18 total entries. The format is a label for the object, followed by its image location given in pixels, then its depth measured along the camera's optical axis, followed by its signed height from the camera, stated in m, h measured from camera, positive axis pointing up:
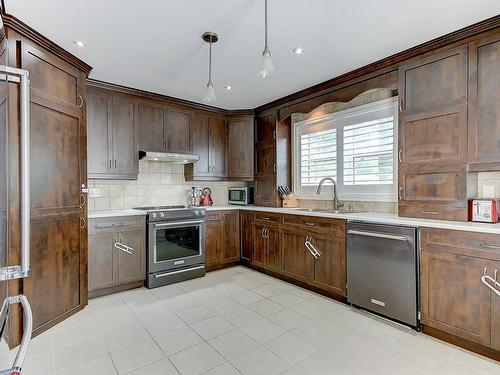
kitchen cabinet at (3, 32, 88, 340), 2.15 +0.02
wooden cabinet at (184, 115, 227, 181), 4.33 +0.57
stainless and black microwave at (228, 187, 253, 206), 4.63 -0.18
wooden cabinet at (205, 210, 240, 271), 4.11 -0.80
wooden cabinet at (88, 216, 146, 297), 3.07 -0.78
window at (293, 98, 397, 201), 3.21 +0.42
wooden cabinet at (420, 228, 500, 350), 2.00 -0.77
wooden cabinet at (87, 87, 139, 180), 3.37 +0.62
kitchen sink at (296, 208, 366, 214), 3.52 -0.33
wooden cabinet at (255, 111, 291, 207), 4.29 +0.42
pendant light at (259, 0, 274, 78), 1.86 +0.80
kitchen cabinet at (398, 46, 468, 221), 2.36 +0.43
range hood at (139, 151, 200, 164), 3.69 +0.38
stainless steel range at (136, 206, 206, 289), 3.47 -0.78
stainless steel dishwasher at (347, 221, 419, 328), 2.39 -0.78
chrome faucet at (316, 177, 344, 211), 3.59 -0.17
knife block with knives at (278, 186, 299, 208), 4.25 -0.18
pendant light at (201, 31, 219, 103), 2.33 +1.24
